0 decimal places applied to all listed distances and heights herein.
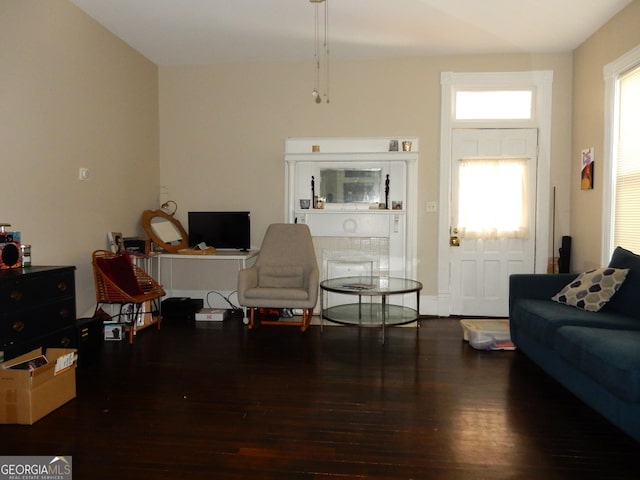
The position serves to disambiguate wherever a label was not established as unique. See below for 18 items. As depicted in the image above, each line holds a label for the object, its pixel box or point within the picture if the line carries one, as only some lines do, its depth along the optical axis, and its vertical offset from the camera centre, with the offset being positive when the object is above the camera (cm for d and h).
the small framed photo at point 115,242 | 456 -24
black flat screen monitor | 532 -14
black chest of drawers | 277 -58
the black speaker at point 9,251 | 312 -23
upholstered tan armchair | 481 -46
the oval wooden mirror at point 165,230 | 507 -15
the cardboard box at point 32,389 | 250 -93
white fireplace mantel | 523 +15
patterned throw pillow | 334 -49
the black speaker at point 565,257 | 488 -38
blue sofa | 229 -68
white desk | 491 -41
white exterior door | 511 +4
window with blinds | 381 +43
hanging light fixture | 411 +176
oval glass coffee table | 404 -86
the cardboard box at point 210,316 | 496 -102
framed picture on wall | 452 +47
